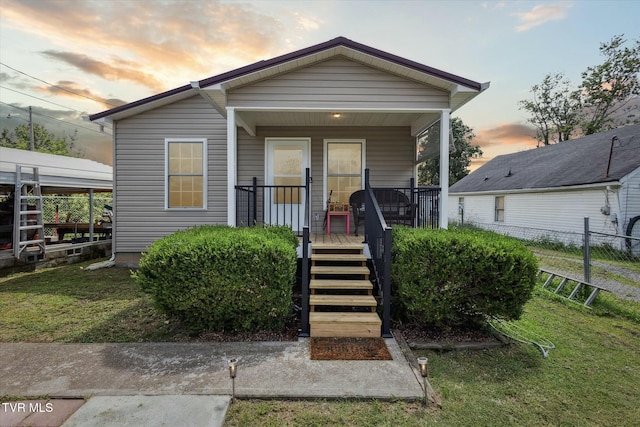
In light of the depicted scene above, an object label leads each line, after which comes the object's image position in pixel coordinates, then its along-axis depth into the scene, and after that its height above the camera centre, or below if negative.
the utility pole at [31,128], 22.27 +5.86
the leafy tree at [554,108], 24.77 +8.50
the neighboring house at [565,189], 10.16 +0.86
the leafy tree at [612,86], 21.22 +8.92
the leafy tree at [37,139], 28.30 +6.40
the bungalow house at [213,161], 6.98 +1.09
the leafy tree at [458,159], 26.39 +4.72
